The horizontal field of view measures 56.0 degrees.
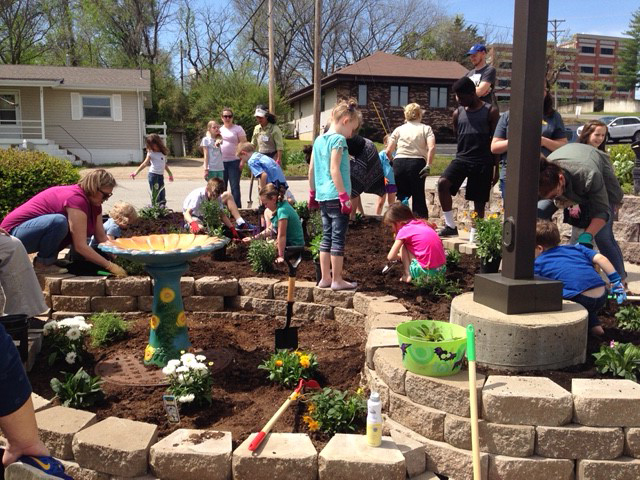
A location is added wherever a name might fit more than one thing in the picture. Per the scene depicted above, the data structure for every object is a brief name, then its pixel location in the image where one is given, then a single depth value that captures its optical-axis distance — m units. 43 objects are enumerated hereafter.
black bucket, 3.48
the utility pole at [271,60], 19.55
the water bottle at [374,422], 2.57
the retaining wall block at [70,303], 4.92
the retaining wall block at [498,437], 2.68
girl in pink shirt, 4.68
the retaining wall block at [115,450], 2.62
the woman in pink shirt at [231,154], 9.00
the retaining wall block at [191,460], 2.58
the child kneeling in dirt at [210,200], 6.53
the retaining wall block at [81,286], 4.91
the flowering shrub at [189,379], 3.16
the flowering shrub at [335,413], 2.91
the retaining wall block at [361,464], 2.52
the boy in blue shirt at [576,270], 3.51
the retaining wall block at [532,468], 2.68
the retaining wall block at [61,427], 2.74
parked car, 29.92
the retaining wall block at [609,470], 2.67
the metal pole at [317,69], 17.41
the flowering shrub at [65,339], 3.82
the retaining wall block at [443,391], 2.74
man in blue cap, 6.32
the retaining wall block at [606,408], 2.64
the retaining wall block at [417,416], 2.80
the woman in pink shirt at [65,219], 4.58
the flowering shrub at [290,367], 3.49
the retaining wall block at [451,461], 2.71
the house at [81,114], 25.45
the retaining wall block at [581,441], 2.66
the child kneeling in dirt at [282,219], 5.27
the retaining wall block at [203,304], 5.07
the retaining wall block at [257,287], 5.03
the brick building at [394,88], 32.66
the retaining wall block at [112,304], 4.97
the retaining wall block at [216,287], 5.08
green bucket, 2.82
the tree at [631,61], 74.44
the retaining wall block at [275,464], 2.55
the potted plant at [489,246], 4.97
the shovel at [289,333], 3.92
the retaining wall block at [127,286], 4.97
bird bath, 3.68
